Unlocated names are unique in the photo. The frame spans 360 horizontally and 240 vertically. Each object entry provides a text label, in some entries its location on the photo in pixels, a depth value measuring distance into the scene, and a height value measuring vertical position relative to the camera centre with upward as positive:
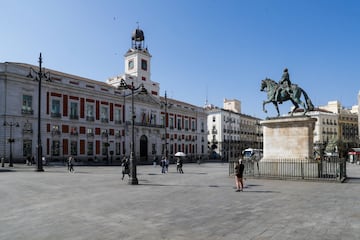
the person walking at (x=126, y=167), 19.55 -1.69
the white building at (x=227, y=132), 87.03 +2.13
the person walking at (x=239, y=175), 13.76 -1.57
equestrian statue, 19.90 +3.04
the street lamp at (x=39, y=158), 25.96 -1.53
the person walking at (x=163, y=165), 27.62 -2.27
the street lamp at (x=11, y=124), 36.69 +2.13
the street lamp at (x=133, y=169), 17.11 -1.59
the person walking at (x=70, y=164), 28.62 -2.16
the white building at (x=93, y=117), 41.06 +3.99
